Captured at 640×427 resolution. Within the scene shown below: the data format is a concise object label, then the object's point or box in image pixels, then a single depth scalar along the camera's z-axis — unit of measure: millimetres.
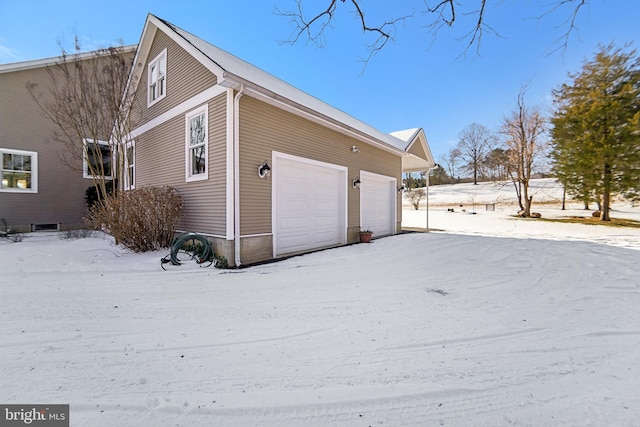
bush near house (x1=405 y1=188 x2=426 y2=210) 28466
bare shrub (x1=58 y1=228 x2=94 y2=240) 8627
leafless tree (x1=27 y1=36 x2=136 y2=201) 8086
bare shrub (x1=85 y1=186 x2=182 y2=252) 6184
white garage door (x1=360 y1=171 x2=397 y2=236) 9781
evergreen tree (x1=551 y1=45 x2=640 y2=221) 13836
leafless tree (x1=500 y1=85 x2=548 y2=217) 19688
